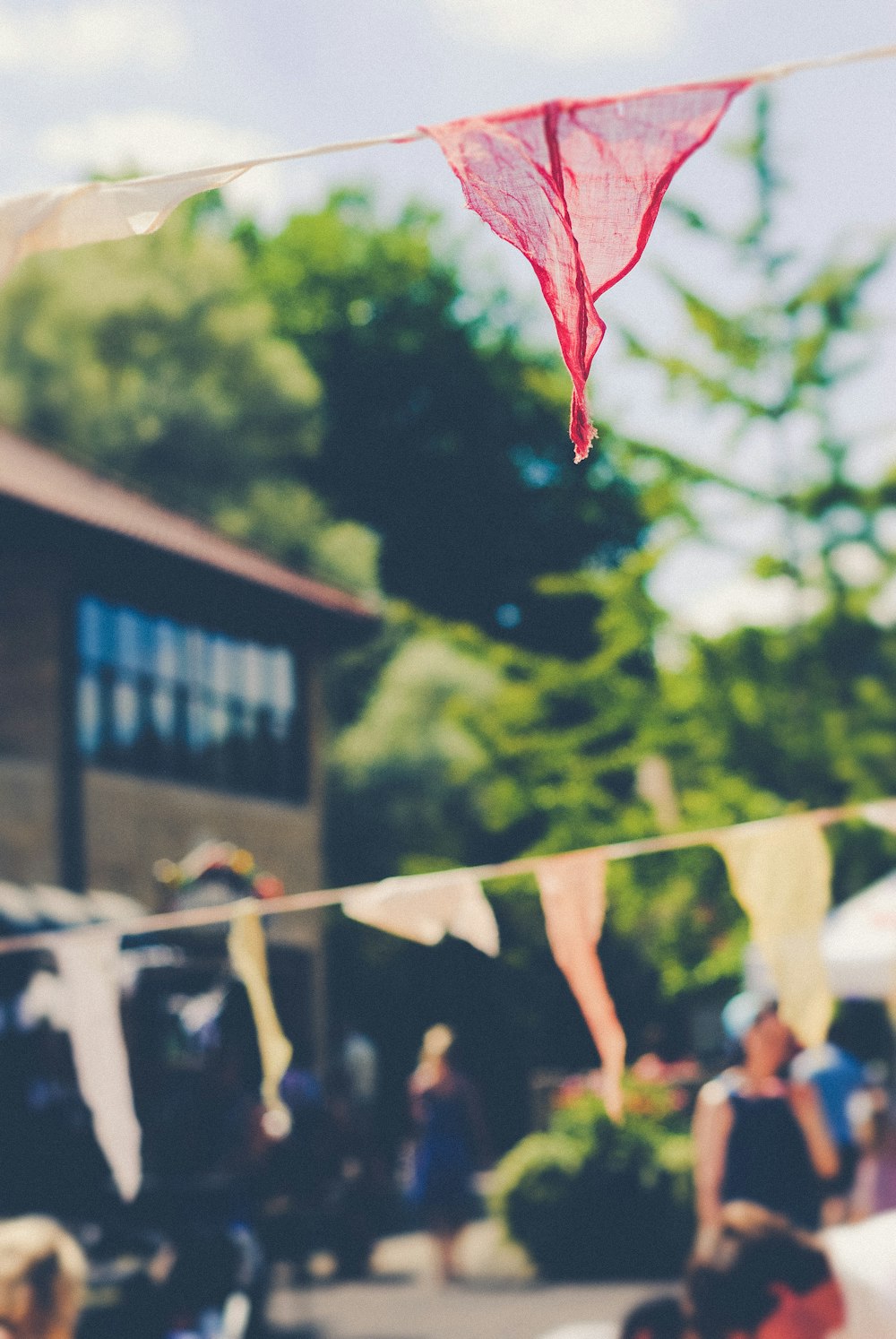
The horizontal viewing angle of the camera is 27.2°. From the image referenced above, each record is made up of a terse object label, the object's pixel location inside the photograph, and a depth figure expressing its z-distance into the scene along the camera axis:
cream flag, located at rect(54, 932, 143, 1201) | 6.04
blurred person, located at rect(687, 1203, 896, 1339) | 4.01
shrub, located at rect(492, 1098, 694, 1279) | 11.66
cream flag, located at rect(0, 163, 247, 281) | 2.89
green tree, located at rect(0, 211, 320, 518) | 26.75
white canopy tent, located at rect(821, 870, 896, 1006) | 9.54
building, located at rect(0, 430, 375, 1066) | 16.94
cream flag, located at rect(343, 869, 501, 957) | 5.84
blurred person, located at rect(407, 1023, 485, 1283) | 12.31
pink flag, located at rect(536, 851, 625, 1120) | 5.43
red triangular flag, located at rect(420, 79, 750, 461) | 2.56
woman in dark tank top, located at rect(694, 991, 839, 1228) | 6.54
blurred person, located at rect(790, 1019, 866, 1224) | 9.39
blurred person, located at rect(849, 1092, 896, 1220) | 9.06
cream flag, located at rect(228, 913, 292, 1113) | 6.55
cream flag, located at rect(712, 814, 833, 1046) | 5.34
